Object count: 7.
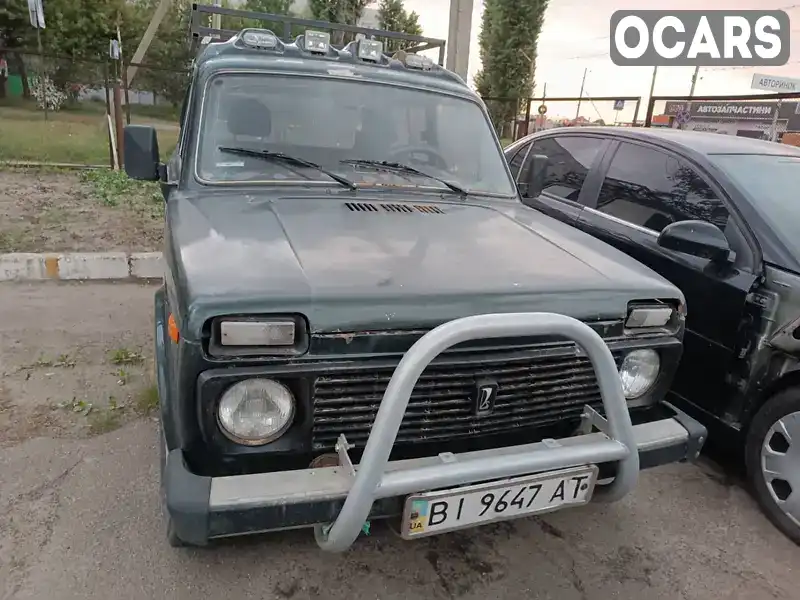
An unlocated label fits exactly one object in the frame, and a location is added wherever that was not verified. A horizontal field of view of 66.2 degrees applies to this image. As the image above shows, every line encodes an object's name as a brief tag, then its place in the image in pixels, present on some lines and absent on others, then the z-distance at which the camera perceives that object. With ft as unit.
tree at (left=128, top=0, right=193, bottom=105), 97.60
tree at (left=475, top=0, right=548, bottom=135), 107.86
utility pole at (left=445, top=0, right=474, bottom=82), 29.91
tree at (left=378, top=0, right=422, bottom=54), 98.74
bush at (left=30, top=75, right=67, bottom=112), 48.61
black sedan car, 10.00
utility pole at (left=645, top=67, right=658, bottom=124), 36.64
